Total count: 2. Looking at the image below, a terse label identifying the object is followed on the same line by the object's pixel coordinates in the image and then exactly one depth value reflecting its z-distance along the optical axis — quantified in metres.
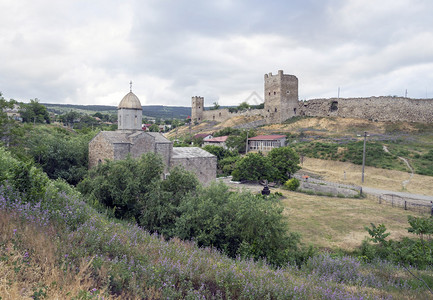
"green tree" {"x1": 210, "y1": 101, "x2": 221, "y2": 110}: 100.75
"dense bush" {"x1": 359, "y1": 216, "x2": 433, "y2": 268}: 11.14
